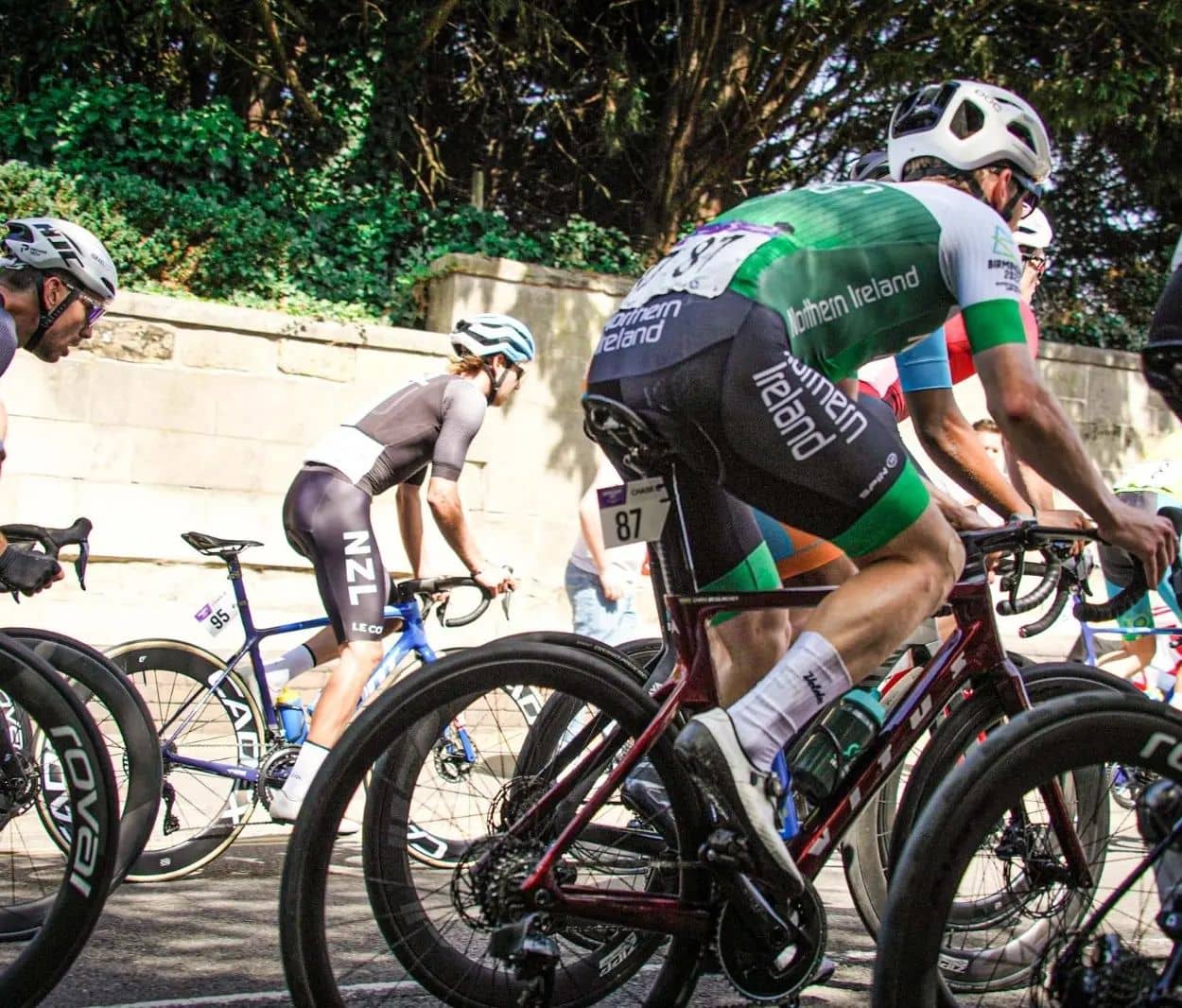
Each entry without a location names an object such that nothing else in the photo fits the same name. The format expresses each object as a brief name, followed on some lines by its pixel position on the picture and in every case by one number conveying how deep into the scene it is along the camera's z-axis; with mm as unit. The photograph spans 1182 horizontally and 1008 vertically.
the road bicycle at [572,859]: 2783
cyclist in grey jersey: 5398
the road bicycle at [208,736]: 5234
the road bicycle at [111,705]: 3777
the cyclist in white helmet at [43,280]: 4328
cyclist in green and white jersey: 2830
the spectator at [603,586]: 7324
